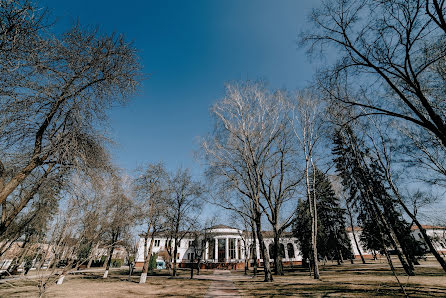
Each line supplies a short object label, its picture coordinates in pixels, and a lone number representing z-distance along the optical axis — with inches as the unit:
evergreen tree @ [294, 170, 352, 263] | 1037.8
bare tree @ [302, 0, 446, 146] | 200.7
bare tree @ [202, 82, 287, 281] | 561.6
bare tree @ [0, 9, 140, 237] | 173.0
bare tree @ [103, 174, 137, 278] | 660.7
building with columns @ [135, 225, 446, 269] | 1615.4
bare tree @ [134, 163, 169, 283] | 652.7
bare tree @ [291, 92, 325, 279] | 571.8
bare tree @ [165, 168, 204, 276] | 813.2
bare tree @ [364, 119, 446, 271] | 470.9
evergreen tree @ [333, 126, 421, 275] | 660.6
